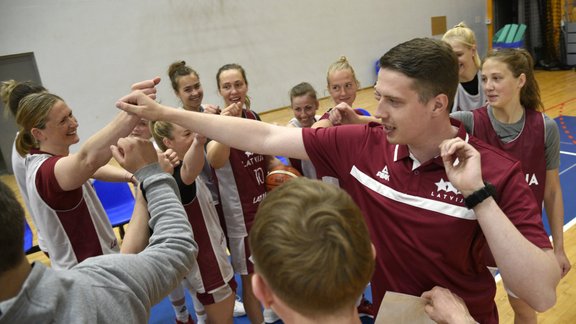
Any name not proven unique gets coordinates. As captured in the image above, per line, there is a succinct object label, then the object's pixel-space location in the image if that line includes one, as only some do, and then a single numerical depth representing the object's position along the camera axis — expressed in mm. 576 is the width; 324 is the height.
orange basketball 3064
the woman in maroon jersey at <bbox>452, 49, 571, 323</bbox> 2496
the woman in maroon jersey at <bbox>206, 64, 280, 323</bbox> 3062
